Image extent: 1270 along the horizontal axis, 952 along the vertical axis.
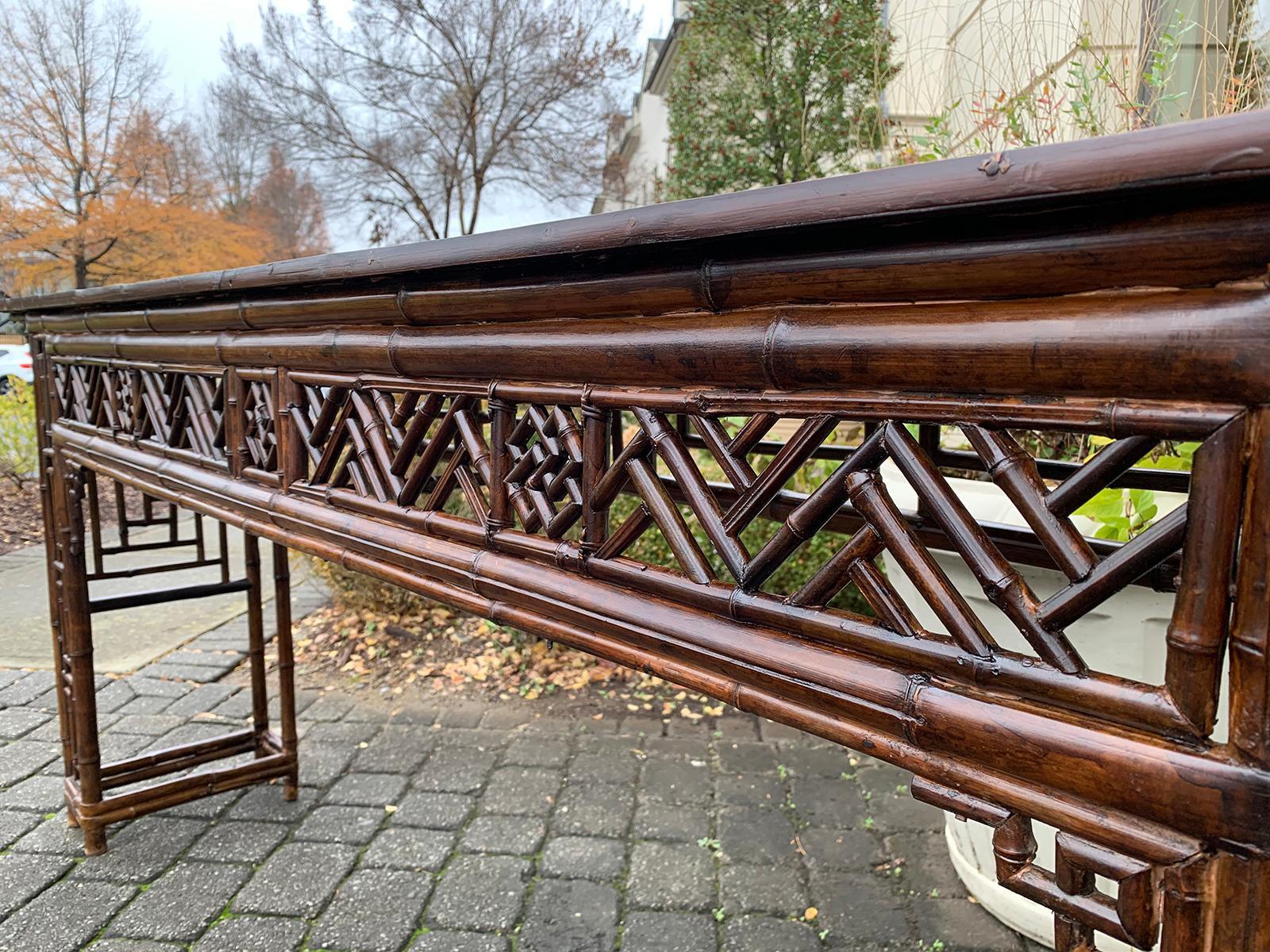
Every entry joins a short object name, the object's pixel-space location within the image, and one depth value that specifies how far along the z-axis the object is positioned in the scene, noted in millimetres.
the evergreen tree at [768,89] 6527
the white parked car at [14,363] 10797
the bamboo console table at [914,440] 570
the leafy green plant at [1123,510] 1751
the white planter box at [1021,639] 1844
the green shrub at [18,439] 7438
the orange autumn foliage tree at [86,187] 9375
